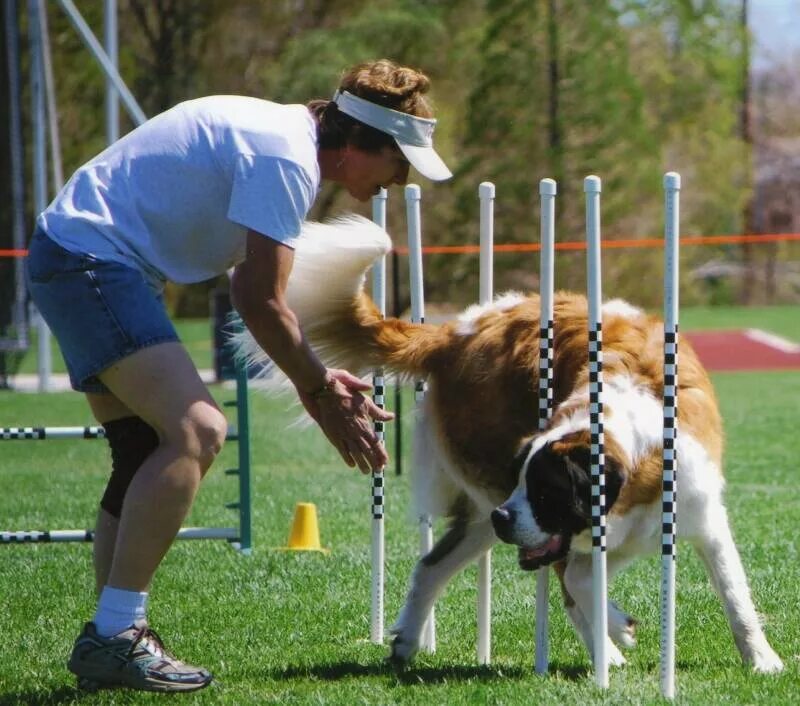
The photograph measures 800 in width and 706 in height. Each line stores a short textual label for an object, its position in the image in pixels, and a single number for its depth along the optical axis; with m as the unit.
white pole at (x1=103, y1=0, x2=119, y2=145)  37.34
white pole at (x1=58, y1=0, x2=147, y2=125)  33.78
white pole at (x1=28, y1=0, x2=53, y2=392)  37.02
